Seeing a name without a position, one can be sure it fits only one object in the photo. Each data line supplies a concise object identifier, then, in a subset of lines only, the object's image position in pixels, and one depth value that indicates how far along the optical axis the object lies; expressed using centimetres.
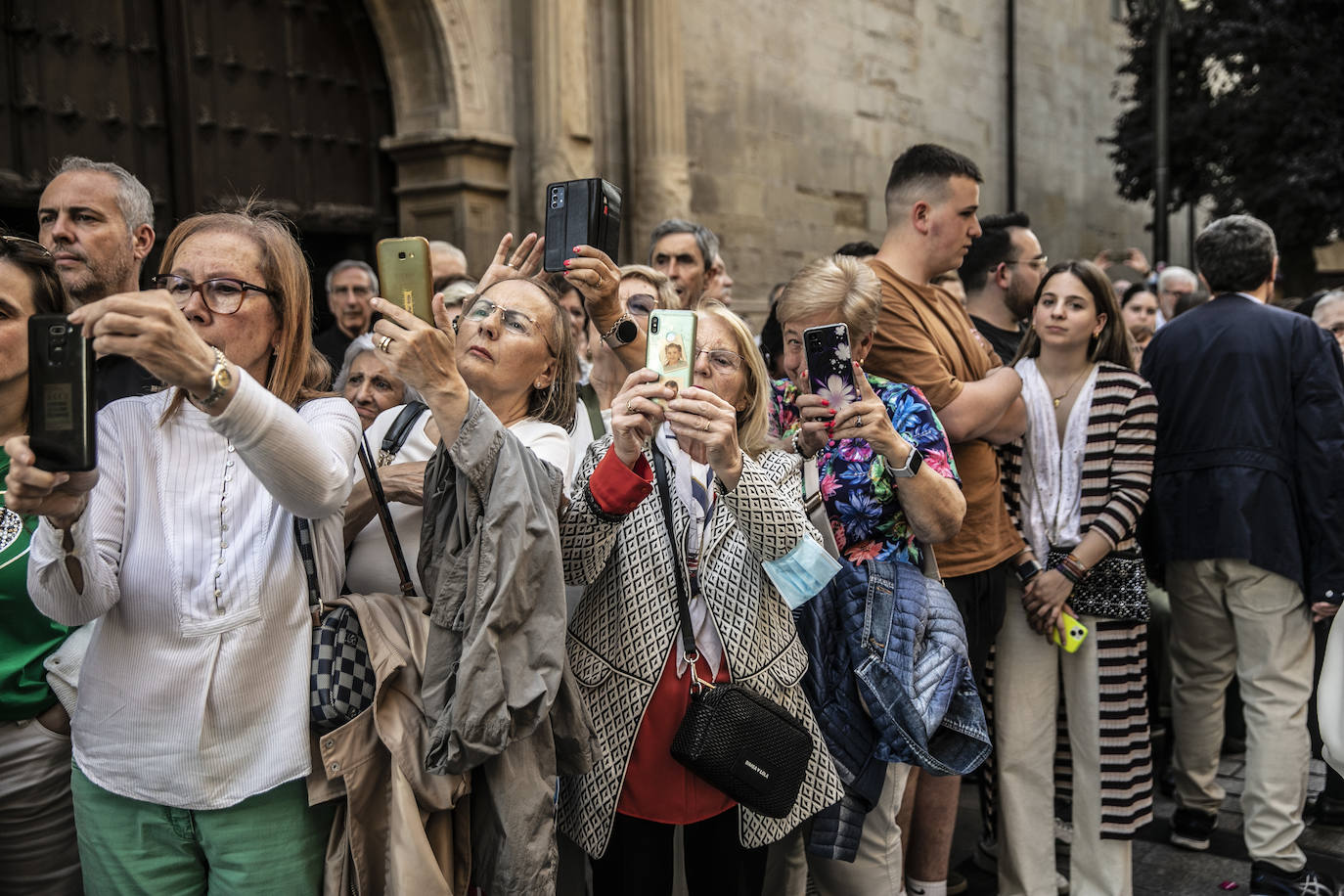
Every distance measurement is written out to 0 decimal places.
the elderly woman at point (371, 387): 388
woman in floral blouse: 318
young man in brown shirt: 366
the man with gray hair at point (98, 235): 341
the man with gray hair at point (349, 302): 612
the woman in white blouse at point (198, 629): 220
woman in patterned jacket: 269
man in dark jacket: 427
